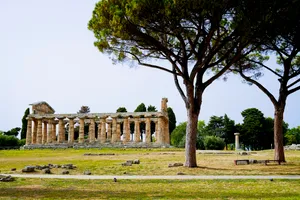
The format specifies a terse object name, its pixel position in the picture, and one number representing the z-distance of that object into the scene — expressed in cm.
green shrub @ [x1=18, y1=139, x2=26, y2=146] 7509
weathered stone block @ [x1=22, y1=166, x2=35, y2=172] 1830
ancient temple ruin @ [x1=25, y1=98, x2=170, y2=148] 6606
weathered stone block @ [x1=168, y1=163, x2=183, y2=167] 2130
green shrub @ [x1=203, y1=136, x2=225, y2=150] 6003
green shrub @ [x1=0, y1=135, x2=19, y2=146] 6900
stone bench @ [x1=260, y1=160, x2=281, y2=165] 2173
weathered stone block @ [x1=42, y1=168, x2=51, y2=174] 1802
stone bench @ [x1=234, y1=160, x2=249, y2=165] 2280
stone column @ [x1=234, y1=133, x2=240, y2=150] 5753
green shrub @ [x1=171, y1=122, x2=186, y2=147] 7788
